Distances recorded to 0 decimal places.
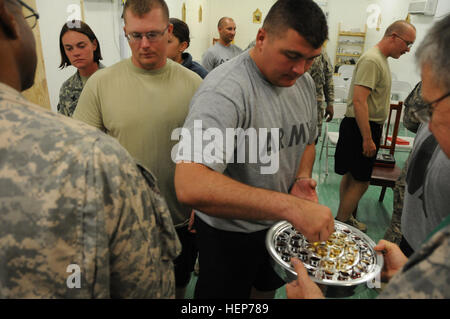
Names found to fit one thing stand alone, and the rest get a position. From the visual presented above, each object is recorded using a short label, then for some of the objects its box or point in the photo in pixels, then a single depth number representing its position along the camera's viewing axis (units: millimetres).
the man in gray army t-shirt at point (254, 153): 946
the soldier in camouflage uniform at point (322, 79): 3166
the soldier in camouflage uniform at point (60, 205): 510
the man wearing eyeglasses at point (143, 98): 1390
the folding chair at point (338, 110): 4414
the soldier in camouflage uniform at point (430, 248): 503
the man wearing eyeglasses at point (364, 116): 2533
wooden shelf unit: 8742
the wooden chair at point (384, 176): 2771
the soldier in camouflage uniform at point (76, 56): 1823
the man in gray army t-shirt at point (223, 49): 4137
